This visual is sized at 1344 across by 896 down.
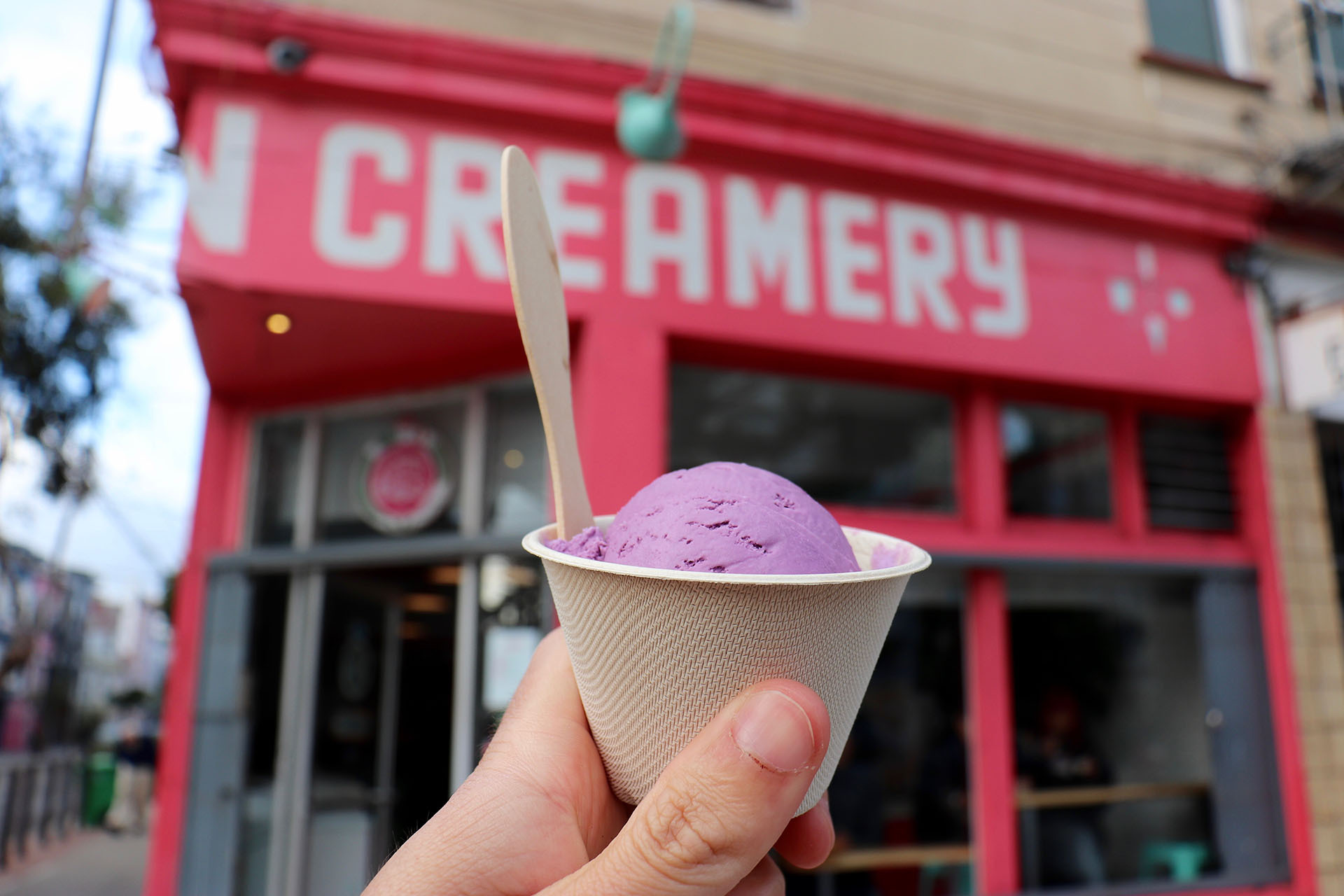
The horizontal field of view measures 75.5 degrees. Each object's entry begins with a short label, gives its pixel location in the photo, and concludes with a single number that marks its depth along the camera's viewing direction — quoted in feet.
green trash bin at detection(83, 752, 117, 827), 44.16
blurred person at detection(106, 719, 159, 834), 40.45
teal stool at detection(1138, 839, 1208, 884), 18.52
